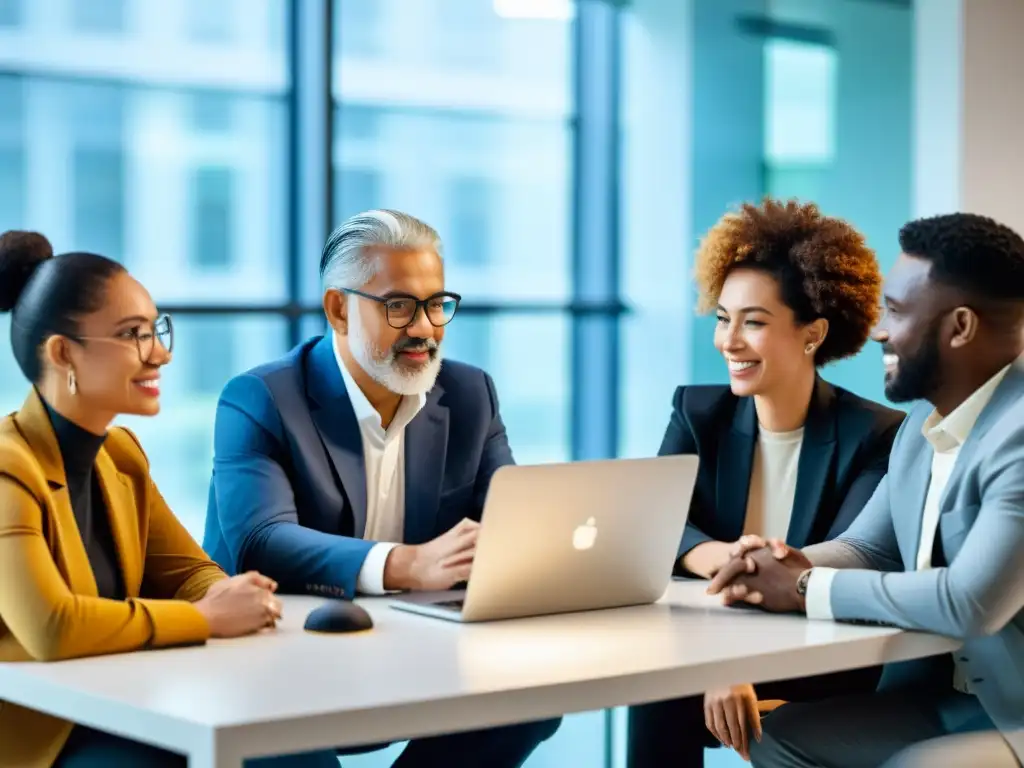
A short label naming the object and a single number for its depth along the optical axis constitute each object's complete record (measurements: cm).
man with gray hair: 289
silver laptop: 242
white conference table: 187
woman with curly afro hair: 313
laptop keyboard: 252
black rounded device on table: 237
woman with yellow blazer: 216
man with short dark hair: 245
